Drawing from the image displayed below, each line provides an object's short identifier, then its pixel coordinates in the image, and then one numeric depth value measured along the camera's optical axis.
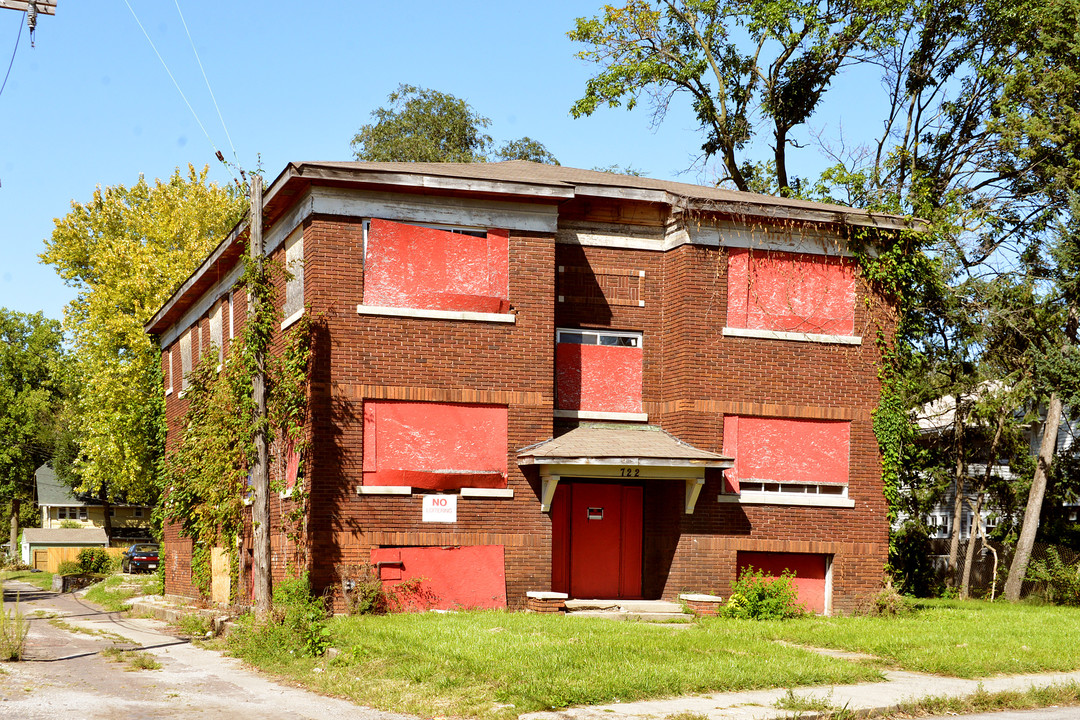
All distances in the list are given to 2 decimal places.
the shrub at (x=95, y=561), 49.06
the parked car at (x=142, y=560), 50.34
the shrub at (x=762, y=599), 19.83
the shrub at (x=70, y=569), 46.38
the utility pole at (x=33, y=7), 16.08
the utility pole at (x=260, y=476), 17.30
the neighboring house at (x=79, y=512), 77.12
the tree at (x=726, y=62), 34.59
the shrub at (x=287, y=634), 14.66
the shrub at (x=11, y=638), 14.99
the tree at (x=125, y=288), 41.84
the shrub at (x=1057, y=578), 28.19
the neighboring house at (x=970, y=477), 32.06
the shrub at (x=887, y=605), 20.78
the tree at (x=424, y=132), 48.34
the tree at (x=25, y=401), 72.31
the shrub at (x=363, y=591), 18.62
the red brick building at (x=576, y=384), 19.41
